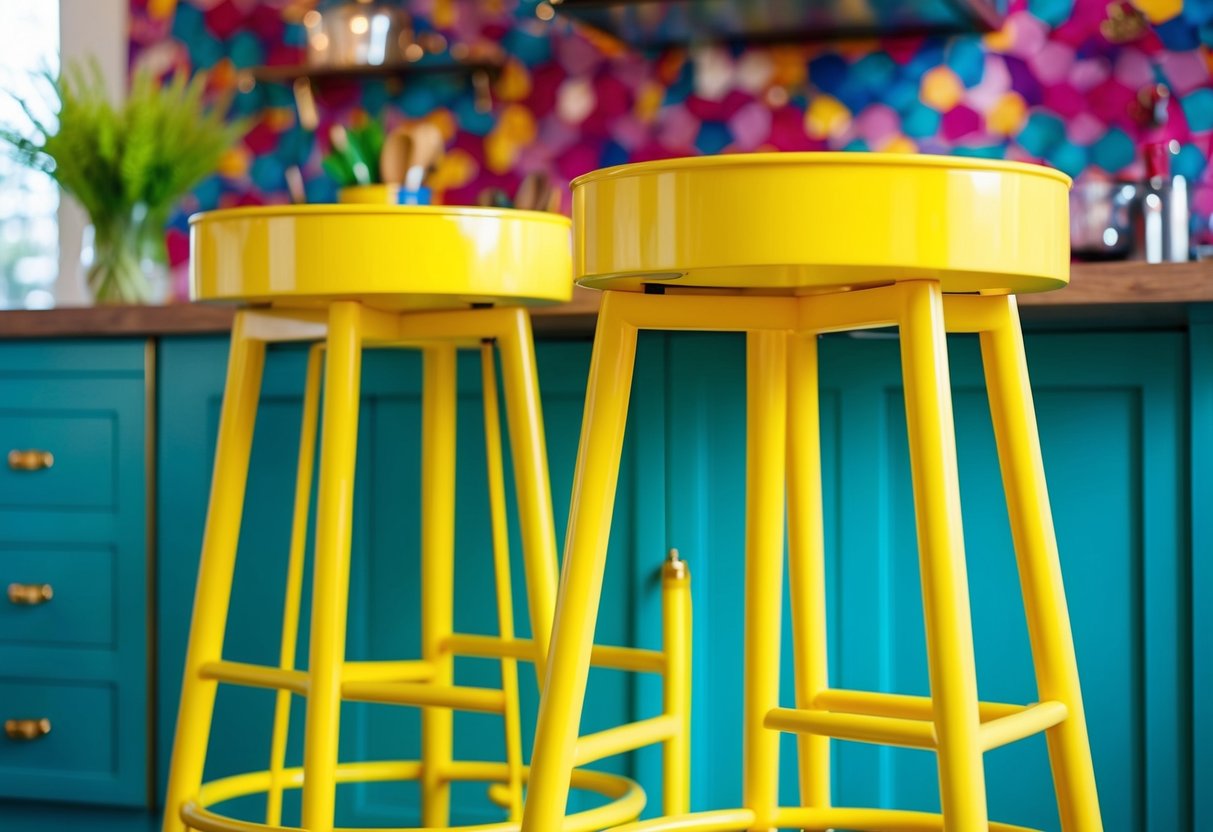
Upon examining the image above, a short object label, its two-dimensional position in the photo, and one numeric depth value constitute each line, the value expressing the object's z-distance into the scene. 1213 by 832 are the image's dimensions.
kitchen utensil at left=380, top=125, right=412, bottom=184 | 2.53
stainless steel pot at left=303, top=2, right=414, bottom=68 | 2.96
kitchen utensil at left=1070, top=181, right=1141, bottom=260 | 2.30
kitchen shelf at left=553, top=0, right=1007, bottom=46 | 2.46
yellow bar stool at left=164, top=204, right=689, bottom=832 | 1.62
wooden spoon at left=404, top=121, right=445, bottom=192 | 2.52
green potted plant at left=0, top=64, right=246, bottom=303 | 2.52
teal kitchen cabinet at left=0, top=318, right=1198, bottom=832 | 1.86
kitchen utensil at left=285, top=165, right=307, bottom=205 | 2.71
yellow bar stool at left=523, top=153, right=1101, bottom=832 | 1.25
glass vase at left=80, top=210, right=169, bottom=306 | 2.57
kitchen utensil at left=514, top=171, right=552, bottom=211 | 2.39
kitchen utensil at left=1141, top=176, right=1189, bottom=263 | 2.28
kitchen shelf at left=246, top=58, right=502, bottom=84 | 2.92
